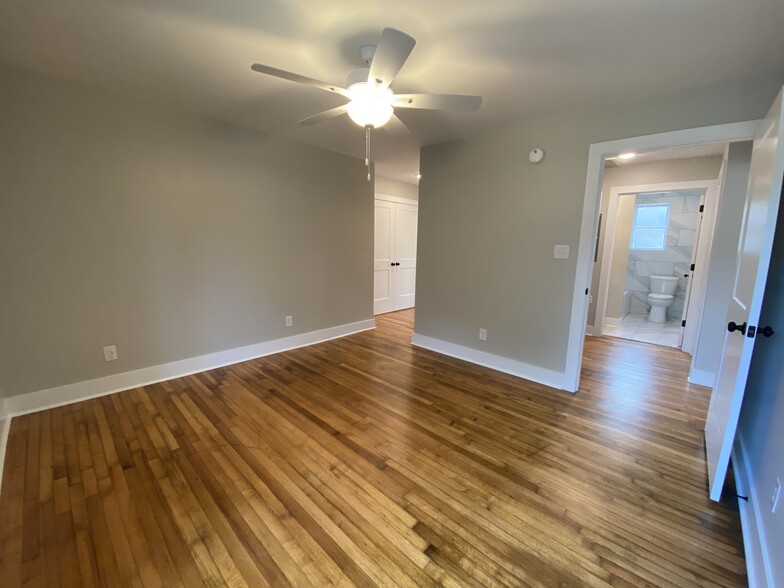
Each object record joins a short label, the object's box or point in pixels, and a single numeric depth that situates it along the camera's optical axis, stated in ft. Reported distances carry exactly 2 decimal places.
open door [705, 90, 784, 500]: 4.69
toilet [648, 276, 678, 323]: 18.38
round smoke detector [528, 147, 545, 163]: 9.24
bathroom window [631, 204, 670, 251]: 19.60
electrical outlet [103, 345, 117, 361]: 8.67
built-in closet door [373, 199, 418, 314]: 18.34
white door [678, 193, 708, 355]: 12.67
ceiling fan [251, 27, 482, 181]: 4.60
